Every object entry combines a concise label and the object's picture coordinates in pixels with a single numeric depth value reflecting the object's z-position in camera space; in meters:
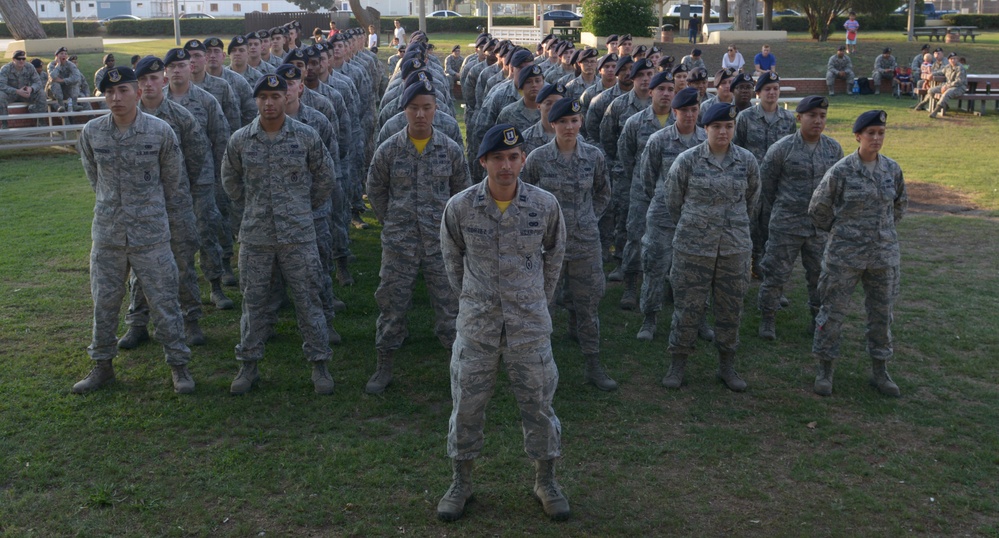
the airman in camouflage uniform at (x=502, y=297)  5.12
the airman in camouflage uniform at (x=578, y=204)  7.20
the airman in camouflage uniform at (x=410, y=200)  7.04
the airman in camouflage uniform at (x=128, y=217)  6.87
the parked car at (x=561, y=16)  54.06
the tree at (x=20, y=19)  32.75
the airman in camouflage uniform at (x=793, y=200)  8.25
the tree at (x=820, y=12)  39.69
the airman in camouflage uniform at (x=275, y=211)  6.88
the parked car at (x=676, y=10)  51.97
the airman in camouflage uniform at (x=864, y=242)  6.96
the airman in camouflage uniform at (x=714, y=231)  7.02
